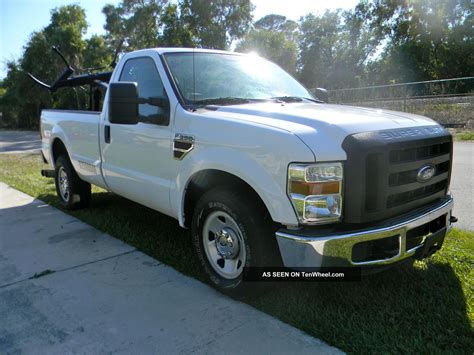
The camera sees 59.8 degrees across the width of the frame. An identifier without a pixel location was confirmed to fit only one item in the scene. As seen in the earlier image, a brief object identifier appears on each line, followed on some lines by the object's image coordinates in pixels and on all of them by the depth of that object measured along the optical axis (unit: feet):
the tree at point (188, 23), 89.81
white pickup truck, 8.54
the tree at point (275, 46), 137.90
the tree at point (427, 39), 113.29
